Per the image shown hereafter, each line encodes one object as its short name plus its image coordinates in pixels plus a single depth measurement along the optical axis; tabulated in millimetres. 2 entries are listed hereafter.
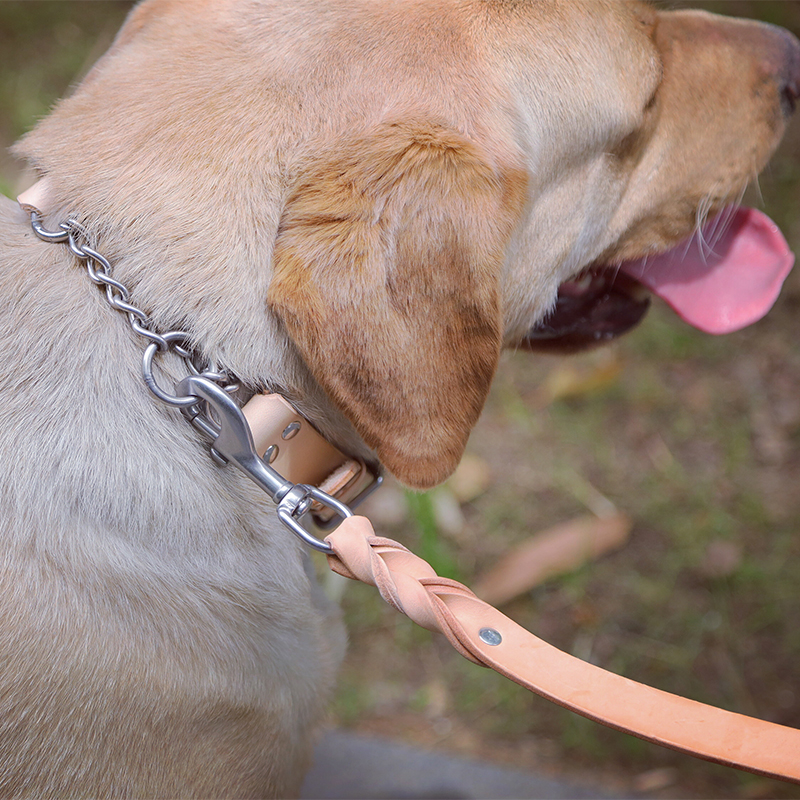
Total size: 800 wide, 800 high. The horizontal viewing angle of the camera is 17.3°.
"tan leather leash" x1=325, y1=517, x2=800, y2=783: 988
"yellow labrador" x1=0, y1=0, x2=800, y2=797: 1014
